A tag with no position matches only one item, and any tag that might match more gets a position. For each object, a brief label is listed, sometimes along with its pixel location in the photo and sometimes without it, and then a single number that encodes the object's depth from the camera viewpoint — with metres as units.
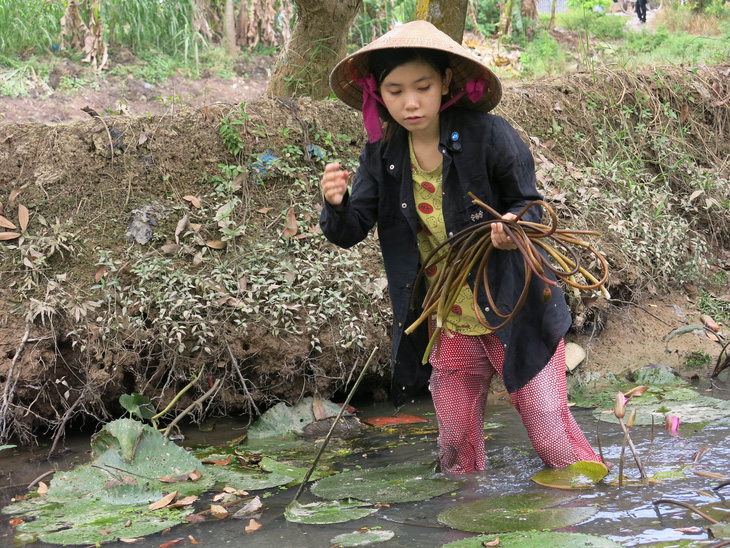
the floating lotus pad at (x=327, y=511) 2.64
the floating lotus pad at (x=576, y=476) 2.69
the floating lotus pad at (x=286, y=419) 3.95
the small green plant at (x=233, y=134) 4.76
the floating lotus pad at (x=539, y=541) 2.13
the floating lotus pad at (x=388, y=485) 2.82
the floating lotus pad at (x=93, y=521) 2.64
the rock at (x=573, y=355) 4.61
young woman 2.61
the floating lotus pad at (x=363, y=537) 2.43
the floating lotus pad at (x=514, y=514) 2.39
